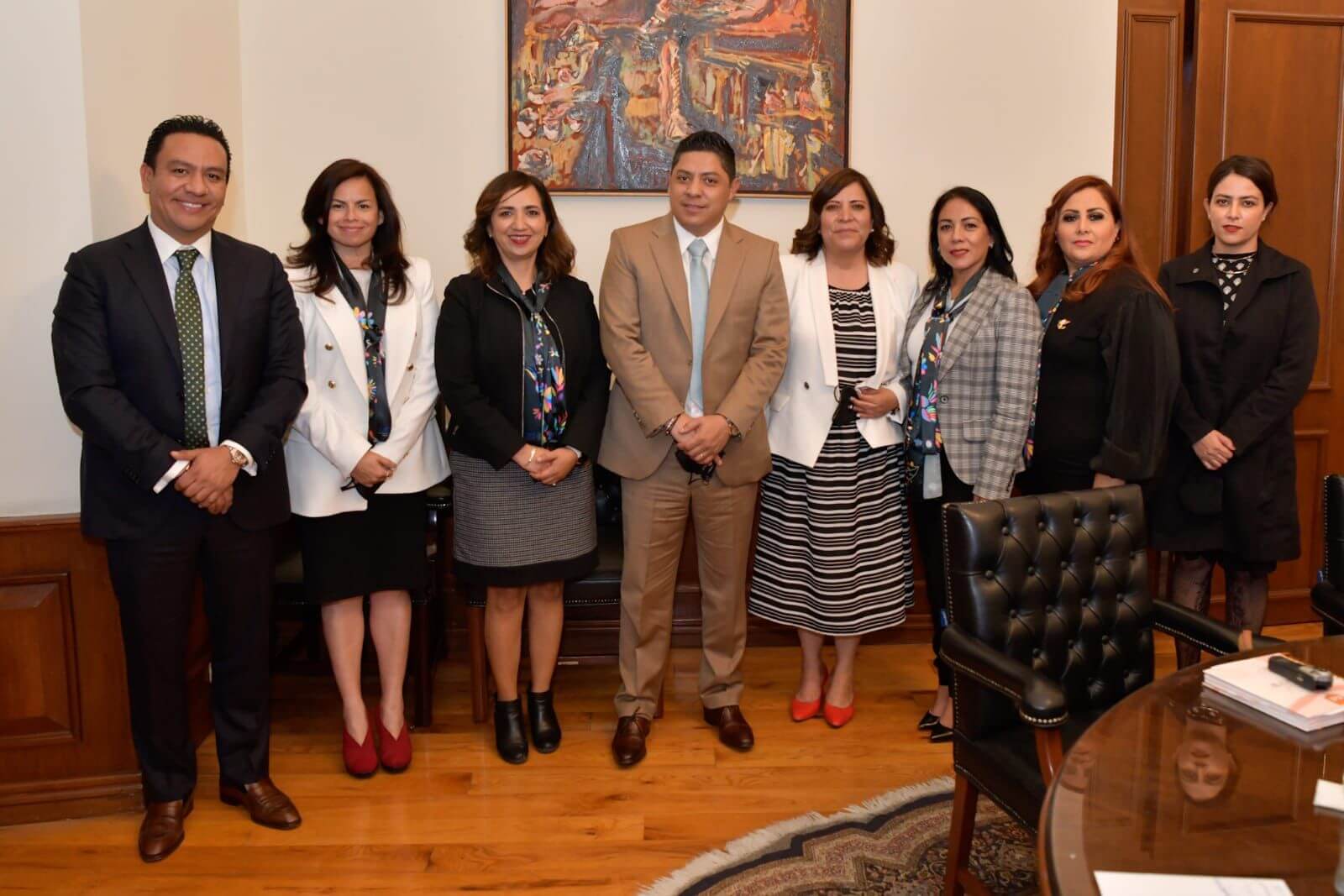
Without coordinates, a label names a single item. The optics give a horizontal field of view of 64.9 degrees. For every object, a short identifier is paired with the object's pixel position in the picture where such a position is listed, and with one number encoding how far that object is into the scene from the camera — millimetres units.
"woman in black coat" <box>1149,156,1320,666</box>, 3158
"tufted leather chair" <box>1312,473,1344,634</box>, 2320
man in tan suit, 2857
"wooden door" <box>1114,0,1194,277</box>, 4008
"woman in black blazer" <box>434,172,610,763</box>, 2811
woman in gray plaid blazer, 2857
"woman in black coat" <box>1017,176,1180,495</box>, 2773
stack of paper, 1475
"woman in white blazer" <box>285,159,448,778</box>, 2742
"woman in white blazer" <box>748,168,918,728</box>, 3035
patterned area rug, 2359
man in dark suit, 2350
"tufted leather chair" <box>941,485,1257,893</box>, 2018
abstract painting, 3715
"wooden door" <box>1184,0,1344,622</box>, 3910
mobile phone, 1542
